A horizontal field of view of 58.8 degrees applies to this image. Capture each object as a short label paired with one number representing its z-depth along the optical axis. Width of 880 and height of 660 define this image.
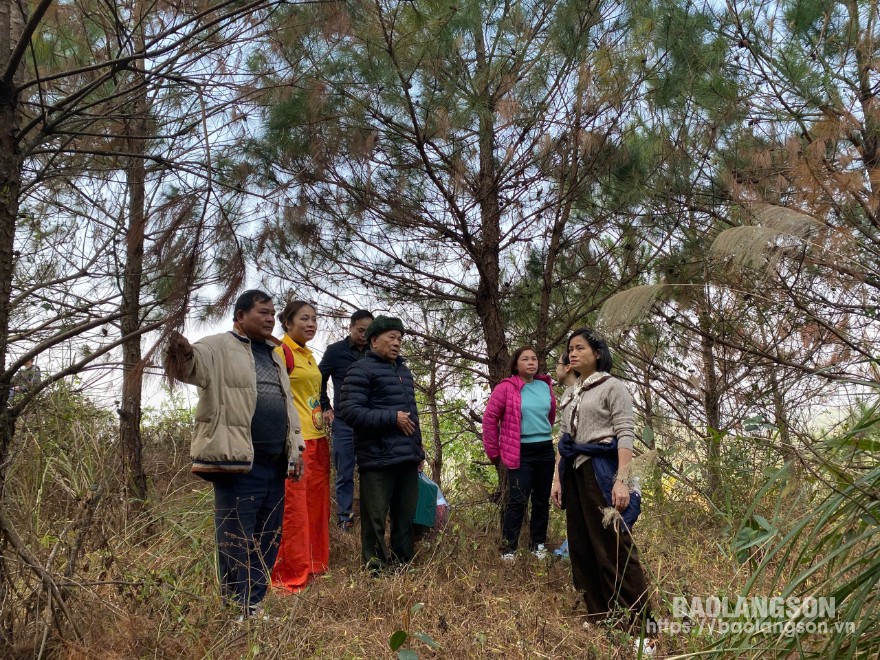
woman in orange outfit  4.41
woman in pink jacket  4.67
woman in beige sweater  3.34
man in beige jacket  3.28
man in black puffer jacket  4.13
